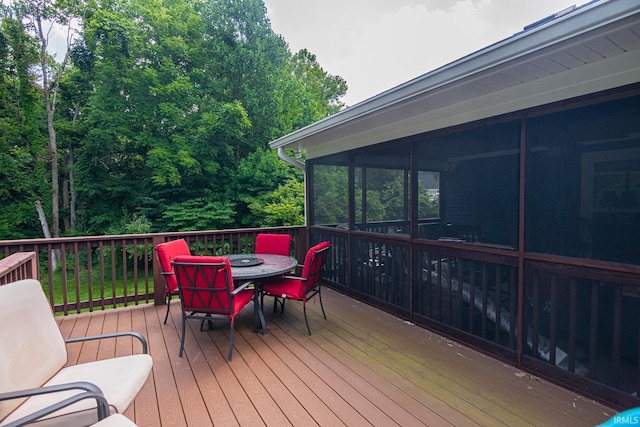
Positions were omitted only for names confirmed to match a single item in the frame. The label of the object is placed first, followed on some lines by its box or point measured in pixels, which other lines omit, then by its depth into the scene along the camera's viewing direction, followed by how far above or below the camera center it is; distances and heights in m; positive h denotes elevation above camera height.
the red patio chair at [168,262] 3.40 -0.66
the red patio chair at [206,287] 2.76 -0.79
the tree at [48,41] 10.88 +5.89
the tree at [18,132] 10.41 +2.53
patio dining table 3.12 -0.75
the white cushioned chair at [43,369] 1.47 -0.91
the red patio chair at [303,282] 3.29 -0.94
